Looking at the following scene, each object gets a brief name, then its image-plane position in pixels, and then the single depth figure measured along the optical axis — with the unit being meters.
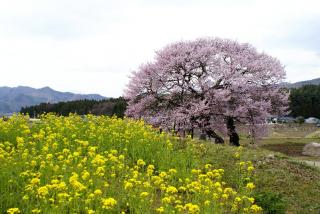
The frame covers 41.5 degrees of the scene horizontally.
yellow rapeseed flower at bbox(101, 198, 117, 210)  6.73
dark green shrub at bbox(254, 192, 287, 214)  9.95
